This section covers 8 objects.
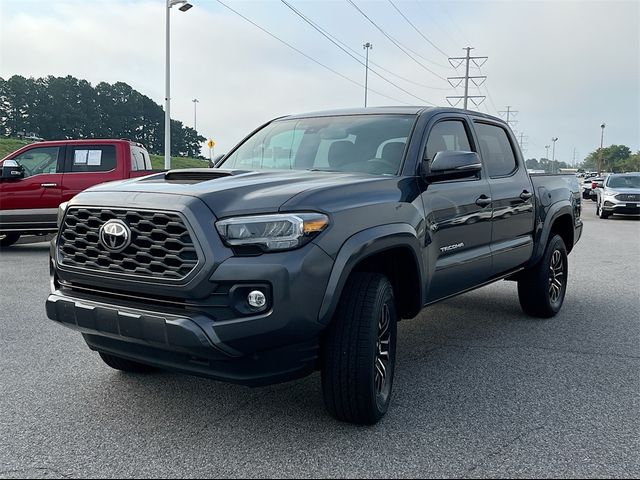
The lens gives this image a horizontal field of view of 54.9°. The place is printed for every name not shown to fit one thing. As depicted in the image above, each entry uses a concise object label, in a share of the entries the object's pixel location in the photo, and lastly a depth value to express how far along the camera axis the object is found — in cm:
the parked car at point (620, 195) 2084
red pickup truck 1097
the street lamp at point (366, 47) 5775
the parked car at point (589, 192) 3207
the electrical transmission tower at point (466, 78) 5948
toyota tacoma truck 285
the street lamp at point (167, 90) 2209
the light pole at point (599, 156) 10538
